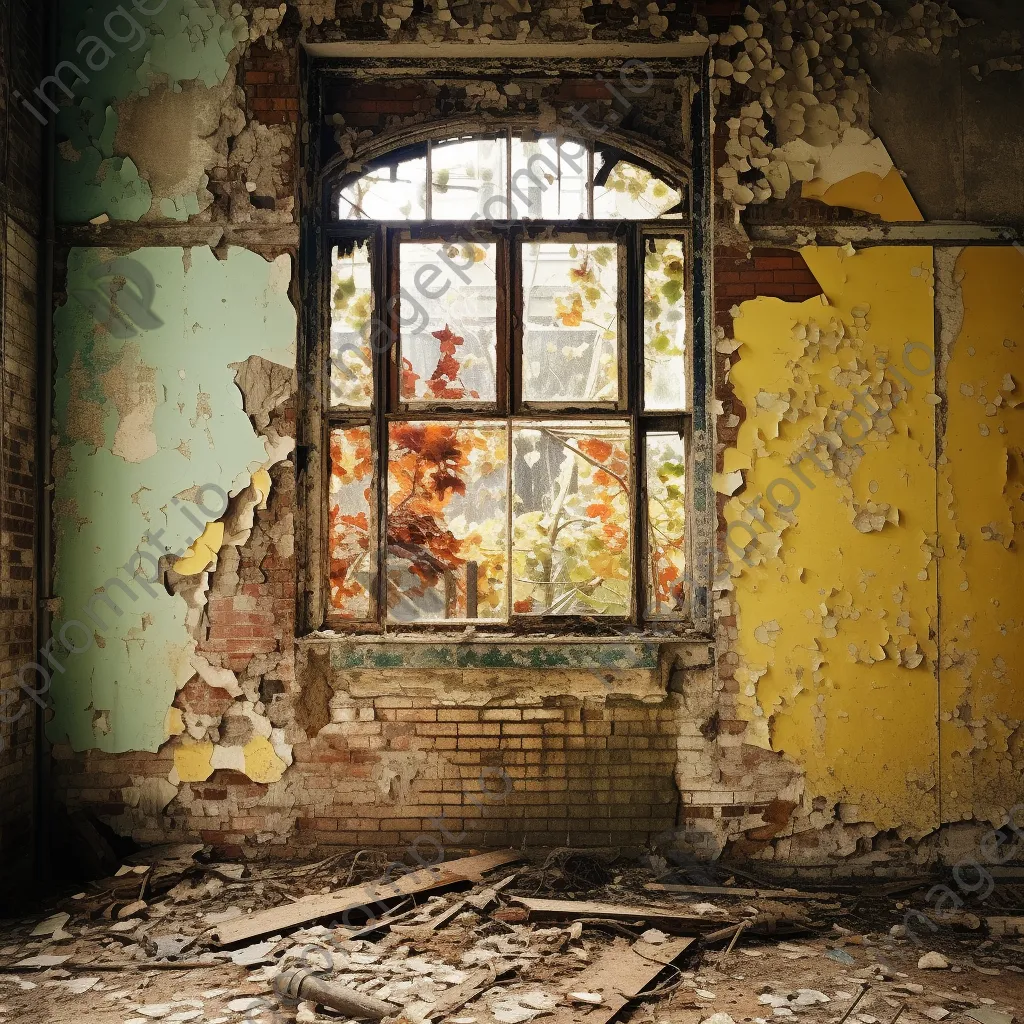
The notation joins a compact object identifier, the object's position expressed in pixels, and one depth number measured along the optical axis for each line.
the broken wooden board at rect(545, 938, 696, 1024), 2.49
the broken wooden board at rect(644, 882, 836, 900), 3.39
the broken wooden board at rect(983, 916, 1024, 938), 3.15
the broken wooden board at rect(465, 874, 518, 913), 3.16
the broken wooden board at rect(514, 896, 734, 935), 3.06
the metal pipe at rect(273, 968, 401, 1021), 2.46
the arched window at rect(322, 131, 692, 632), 3.89
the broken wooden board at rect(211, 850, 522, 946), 2.99
